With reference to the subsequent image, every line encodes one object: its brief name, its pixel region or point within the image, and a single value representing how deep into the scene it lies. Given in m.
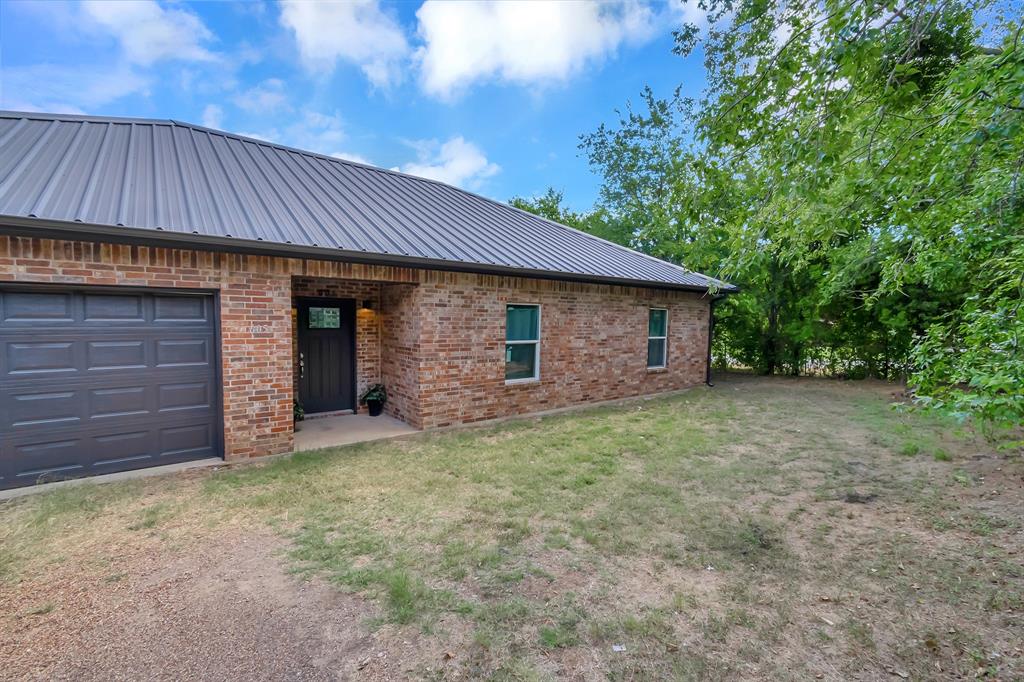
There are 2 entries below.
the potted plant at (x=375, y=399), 8.12
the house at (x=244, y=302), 4.67
